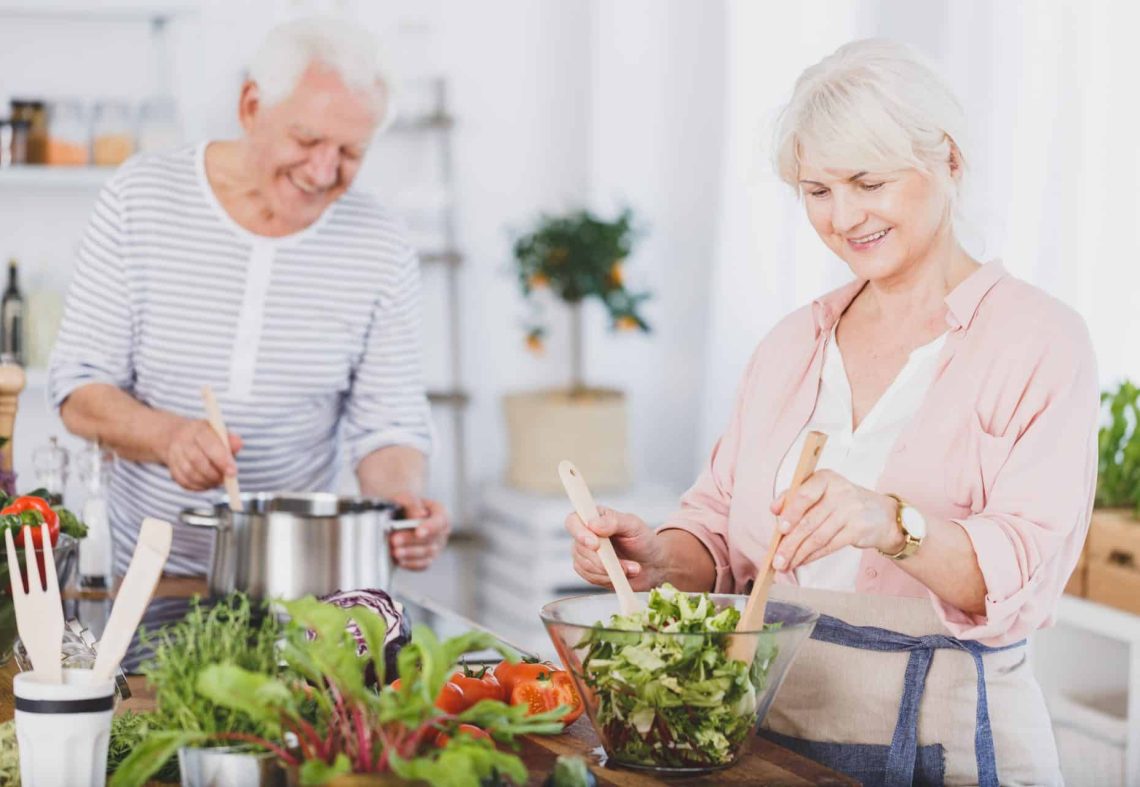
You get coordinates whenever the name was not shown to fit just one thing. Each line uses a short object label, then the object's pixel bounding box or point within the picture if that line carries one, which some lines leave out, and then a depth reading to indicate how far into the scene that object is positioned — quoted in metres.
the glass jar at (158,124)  4.09
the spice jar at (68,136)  4.04
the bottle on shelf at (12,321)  4.02
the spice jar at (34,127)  4.04
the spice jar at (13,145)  4.04
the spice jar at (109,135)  4.07
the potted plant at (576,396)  4.26
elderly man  2.53
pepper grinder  2.25
